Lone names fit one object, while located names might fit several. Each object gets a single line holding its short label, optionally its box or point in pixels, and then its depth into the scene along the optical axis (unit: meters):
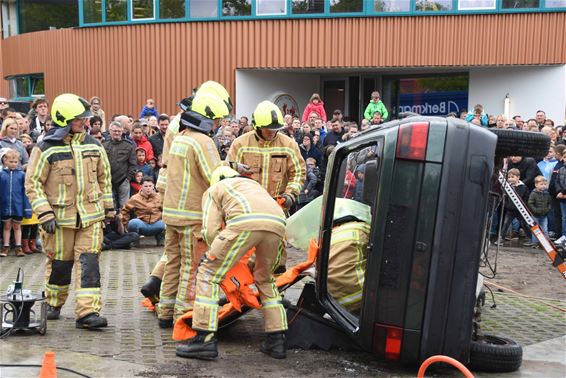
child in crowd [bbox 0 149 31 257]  11.28
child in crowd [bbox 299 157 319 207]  13.43
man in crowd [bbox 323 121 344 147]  15.14
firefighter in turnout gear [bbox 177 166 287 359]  5.74
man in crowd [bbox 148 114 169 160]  13.95
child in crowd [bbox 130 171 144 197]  12.88
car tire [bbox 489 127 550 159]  5.67
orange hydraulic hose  4.79
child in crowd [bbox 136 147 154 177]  13.09
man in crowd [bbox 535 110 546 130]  16.16
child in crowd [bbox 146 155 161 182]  13.36
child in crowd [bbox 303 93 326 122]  18.39
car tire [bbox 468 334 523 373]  5.70
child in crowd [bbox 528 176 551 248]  12.34
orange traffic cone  4.89
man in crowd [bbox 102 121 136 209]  12.61
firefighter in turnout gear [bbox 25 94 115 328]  6.84
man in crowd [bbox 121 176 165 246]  12.23
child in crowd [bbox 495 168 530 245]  12.50
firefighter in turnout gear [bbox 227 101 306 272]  8.12
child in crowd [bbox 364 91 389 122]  18.33
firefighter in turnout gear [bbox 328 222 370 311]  5.96
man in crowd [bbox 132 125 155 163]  13.68
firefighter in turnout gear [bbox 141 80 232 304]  7.15
